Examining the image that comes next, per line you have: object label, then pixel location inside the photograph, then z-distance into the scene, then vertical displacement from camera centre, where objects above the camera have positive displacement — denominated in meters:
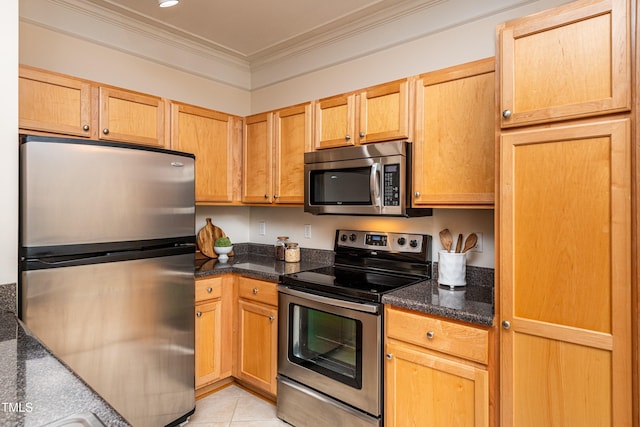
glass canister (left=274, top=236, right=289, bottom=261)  3.04 -0.28
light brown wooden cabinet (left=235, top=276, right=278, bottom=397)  2.43 -0.83
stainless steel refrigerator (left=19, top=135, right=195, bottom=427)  1.62 -0.26
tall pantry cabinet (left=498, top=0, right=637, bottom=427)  1.25 -0.01
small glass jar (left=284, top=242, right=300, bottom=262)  2.90 -0.32
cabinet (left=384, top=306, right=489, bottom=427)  1.58 -0.72
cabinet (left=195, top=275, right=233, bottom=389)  2.48 -0.81
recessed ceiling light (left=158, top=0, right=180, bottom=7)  2.04 +1.16
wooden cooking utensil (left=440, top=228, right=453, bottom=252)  2.17 -0.15
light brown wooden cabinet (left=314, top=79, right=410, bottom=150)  2.12 +0.60
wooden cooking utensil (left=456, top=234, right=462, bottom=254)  2.09 -0.18
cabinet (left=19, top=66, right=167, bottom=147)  1.98 +0.61
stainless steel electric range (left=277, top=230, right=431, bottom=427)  1.89 -0.67
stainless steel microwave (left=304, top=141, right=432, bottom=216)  2.07 +0.20
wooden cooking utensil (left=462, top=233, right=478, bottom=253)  2.09 -0.16
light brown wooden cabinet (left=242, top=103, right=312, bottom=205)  2.63 +0.44
